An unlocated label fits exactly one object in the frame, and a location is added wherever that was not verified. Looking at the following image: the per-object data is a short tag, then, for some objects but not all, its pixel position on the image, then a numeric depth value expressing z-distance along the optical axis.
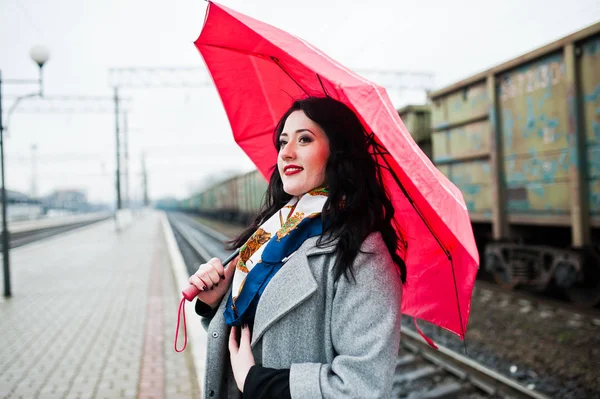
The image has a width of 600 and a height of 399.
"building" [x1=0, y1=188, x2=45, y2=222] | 38.53
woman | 1.26
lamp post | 8.24
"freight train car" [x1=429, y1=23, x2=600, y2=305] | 4.95
